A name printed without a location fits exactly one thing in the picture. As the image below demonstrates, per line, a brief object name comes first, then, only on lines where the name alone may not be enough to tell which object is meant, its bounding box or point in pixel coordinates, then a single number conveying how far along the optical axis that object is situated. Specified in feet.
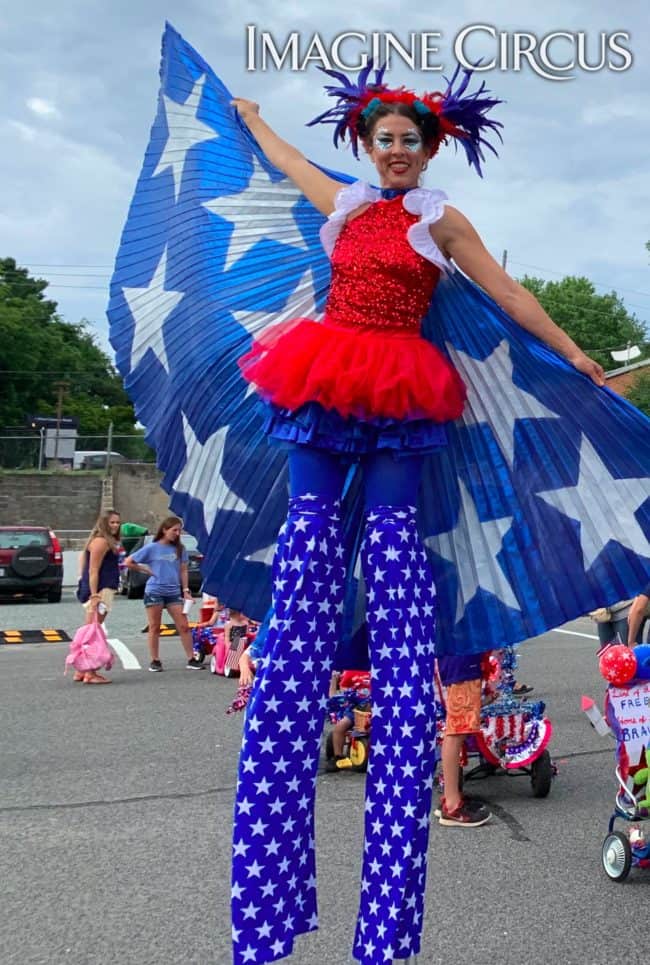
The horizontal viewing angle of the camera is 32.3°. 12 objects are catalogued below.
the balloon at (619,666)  13.99
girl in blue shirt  35.93
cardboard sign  13.99
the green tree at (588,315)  217.15
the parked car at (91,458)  113.91
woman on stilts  9.17
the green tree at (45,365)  176.86
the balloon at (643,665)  14.24
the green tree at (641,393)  108.06
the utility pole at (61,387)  179.61
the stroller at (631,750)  13.84
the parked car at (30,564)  61.05
